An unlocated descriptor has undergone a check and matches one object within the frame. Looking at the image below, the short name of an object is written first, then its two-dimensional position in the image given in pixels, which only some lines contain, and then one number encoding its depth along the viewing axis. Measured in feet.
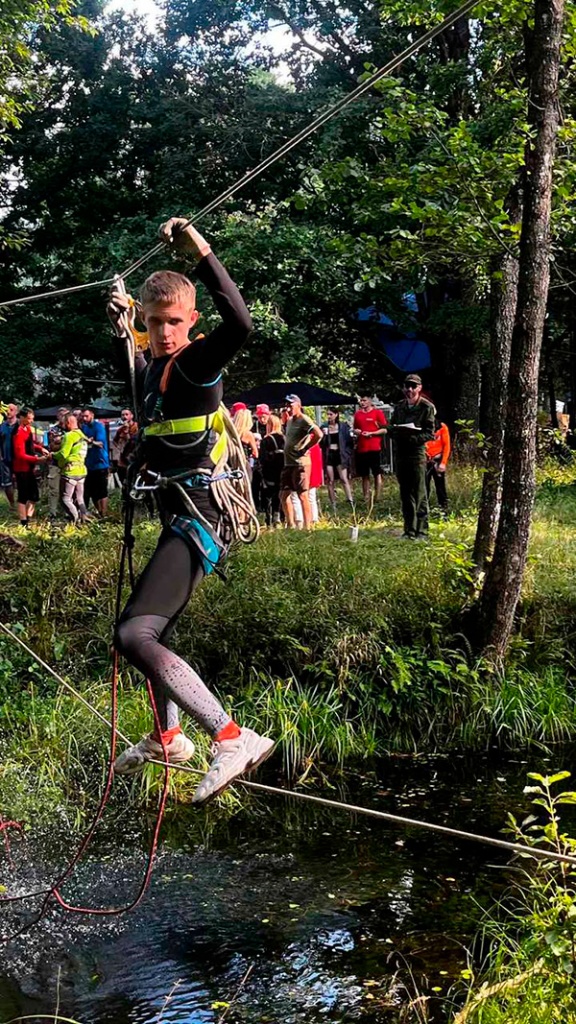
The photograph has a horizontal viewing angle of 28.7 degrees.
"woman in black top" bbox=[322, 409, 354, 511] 60.85
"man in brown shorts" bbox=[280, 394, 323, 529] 41.09
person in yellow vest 47.96
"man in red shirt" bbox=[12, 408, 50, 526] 50.34
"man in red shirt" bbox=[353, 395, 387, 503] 50.06
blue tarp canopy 78.69
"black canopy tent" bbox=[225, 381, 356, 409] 62.85
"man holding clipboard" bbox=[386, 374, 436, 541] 38.78
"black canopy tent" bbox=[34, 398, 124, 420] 75.51
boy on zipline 12.51
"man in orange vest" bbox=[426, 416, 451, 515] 46.32
